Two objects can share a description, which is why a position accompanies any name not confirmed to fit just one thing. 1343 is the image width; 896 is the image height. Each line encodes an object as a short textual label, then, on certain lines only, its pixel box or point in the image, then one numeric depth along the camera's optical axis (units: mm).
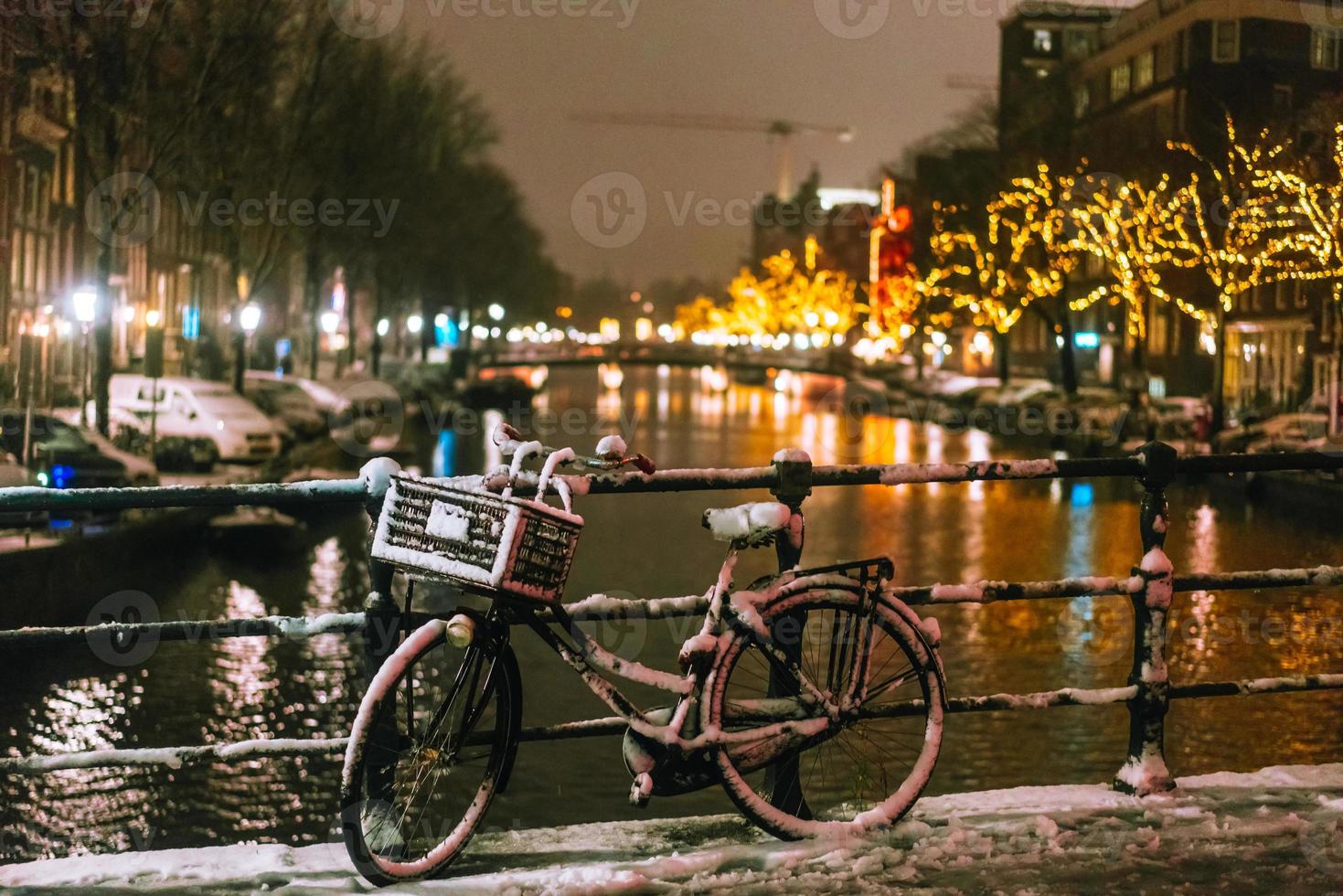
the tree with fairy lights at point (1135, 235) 40781
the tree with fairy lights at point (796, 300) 129000
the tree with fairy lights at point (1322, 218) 31906
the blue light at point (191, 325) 38750
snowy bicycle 4441
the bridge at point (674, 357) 98875
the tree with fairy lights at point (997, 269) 52812
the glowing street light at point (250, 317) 41281
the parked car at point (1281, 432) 30047
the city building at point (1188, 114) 48469
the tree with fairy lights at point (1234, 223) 36188
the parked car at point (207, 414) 30516
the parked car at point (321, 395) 41562
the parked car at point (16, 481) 16281
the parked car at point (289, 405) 37344
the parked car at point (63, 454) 21969
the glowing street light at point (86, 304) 28859
